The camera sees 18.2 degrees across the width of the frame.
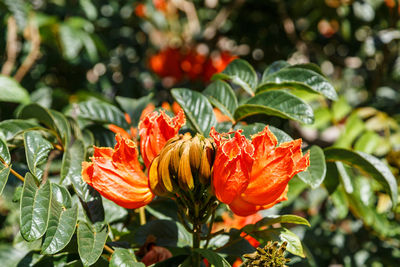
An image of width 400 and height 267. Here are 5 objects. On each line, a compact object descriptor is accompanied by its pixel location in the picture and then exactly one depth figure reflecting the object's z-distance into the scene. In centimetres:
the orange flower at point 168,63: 261
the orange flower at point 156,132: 114
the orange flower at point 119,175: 111
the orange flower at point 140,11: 252
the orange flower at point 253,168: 108
